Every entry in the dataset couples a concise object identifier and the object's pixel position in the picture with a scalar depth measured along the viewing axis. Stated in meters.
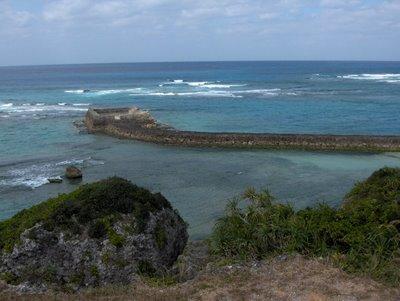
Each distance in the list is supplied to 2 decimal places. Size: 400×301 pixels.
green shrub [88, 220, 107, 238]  12.35
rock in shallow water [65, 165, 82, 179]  29.22
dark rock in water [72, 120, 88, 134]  48.44
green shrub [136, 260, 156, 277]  12.27
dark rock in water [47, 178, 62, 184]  28.44
